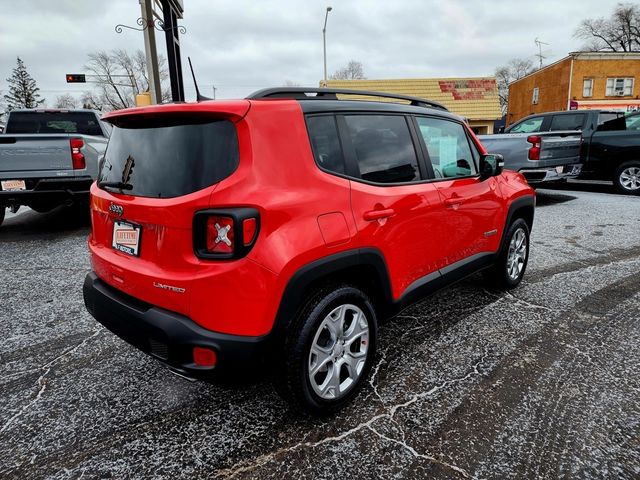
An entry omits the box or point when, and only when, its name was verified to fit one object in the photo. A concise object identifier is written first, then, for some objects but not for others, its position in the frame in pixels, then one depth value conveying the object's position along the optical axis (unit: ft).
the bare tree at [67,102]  234.21
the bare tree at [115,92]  197.67
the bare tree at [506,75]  249.45
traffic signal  70.18
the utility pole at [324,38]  97.91
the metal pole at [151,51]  37.63
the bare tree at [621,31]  165.37
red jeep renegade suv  6.01
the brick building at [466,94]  89.66
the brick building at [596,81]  98.53
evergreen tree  218.38
